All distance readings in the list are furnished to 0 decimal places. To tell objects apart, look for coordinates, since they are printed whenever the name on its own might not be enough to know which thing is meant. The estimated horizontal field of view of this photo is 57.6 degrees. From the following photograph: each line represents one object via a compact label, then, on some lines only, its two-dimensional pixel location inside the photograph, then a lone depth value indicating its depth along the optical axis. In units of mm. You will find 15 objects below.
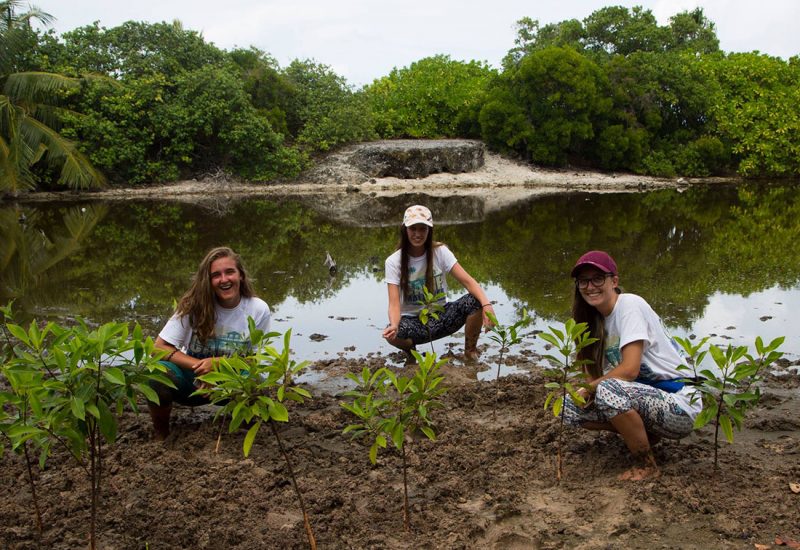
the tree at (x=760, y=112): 32812
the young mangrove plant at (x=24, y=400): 2812
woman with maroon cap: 3656
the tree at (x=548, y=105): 31391
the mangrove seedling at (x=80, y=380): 2828
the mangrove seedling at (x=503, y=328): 4898
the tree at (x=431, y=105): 34875
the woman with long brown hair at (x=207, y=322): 4645
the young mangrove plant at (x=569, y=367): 3587
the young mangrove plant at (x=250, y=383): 2852
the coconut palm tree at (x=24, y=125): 21125
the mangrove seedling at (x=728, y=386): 3316
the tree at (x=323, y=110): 31266
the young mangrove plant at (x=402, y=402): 3129
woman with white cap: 6172
